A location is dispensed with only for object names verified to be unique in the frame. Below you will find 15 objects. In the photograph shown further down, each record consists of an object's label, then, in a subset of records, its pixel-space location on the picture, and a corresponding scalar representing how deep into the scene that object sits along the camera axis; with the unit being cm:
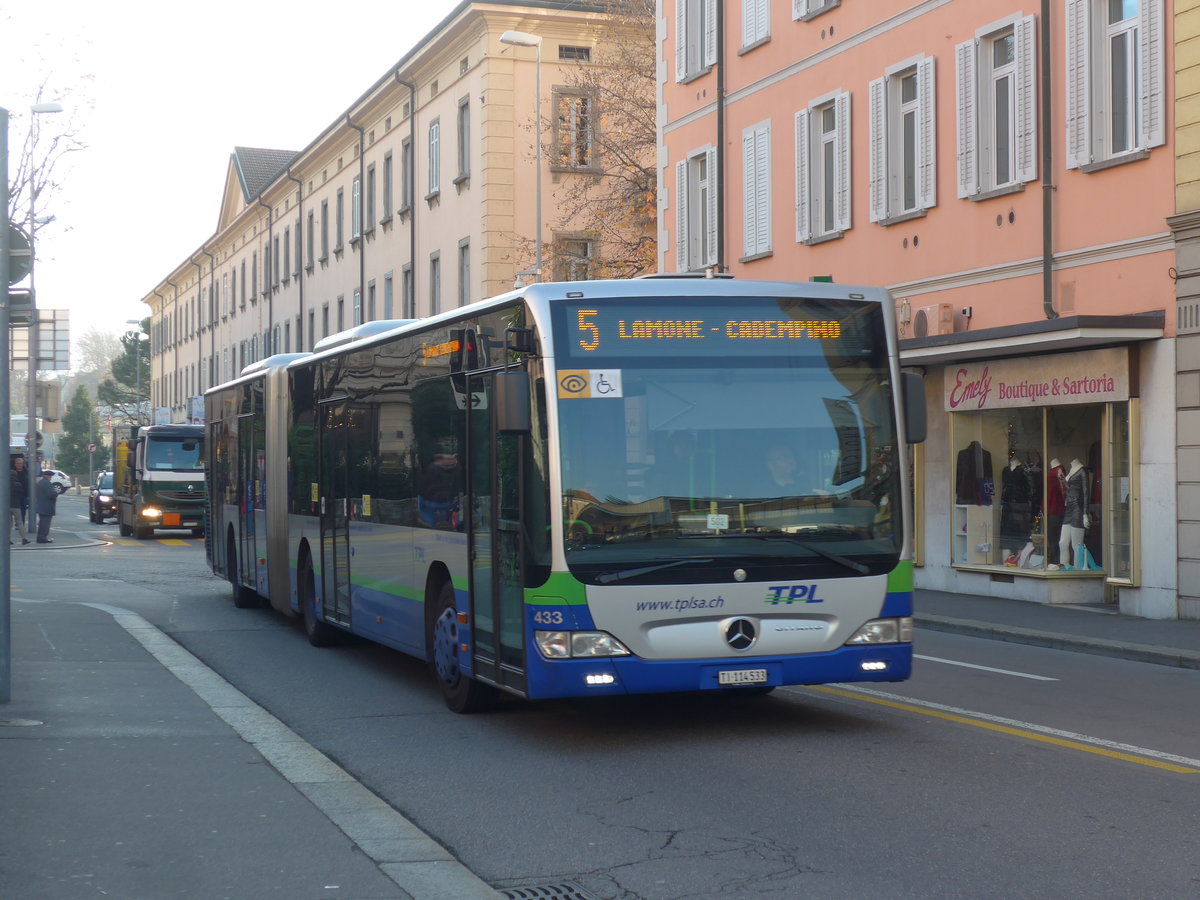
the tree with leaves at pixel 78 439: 13562
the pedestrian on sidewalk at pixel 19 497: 3900
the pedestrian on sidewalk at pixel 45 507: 3850
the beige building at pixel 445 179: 4034
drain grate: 593
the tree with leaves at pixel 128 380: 11281
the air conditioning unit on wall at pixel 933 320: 2162
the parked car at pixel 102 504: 5597
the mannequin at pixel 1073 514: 1938
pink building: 1802
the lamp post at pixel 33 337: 1162
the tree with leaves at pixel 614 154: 3756
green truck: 4212
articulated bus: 891
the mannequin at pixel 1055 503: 1981
